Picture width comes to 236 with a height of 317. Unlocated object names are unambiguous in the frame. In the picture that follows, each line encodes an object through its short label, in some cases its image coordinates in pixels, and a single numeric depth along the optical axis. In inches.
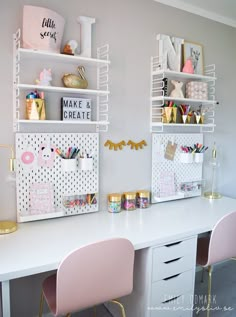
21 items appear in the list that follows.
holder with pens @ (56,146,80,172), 68.3
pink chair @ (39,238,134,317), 45.9
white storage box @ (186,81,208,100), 88.1
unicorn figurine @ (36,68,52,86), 64.2
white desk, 47.6
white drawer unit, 61.0
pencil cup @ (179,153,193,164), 88.6
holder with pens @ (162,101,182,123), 81.7
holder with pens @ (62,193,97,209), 71.9
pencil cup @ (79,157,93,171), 70.6
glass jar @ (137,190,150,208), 80.4
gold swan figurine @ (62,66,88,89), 66.4
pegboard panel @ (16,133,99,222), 65.7
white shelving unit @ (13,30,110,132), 62.1
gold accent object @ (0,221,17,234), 59.2
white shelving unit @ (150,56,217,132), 82.3
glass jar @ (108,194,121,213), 76.0
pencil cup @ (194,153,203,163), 90.8
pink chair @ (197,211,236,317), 64.9
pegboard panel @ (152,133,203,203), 86.0
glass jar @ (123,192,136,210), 78.5
